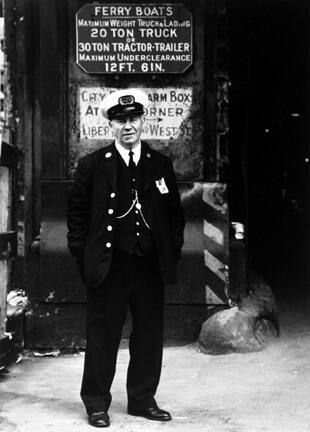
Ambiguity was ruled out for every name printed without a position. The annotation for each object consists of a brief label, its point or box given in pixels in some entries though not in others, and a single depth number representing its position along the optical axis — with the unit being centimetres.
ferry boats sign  686
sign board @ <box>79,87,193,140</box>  696
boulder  674
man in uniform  505
